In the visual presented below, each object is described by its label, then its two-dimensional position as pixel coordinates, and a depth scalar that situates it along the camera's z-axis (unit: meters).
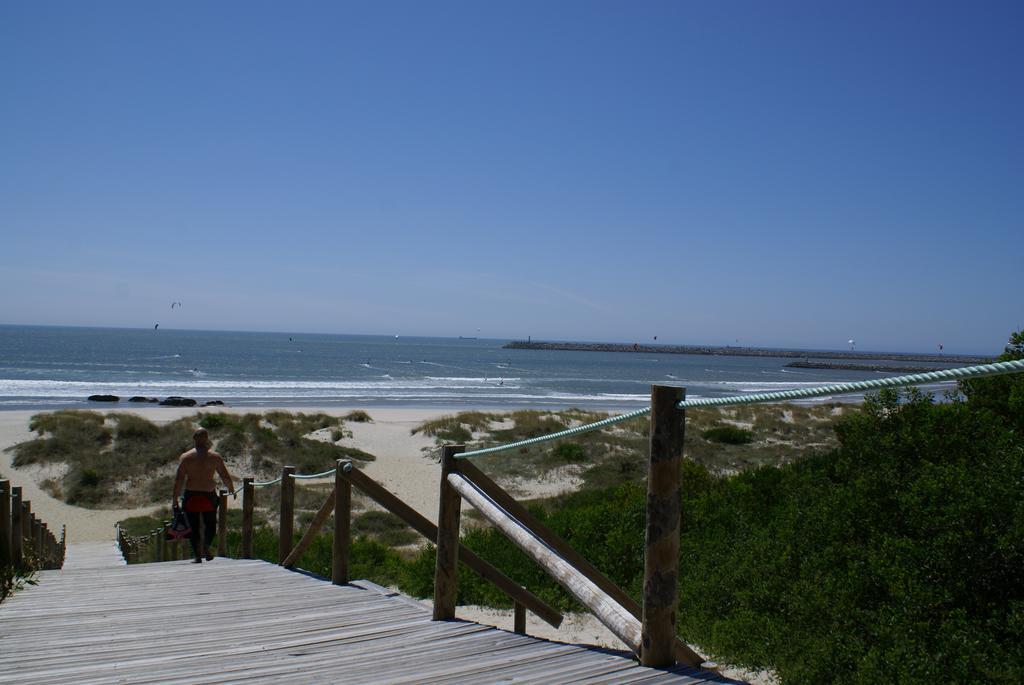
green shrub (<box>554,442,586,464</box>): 23.89
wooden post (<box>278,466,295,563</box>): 7.27
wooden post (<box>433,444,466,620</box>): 4.43
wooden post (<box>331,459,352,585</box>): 5.87
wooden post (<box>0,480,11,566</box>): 5.64
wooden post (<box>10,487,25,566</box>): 5.90
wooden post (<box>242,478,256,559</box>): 8.27
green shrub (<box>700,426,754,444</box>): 27.71
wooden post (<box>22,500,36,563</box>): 6.38
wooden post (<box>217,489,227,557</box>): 9.45
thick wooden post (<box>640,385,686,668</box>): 3.00
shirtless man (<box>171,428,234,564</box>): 8.98
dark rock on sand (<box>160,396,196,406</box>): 45.19
